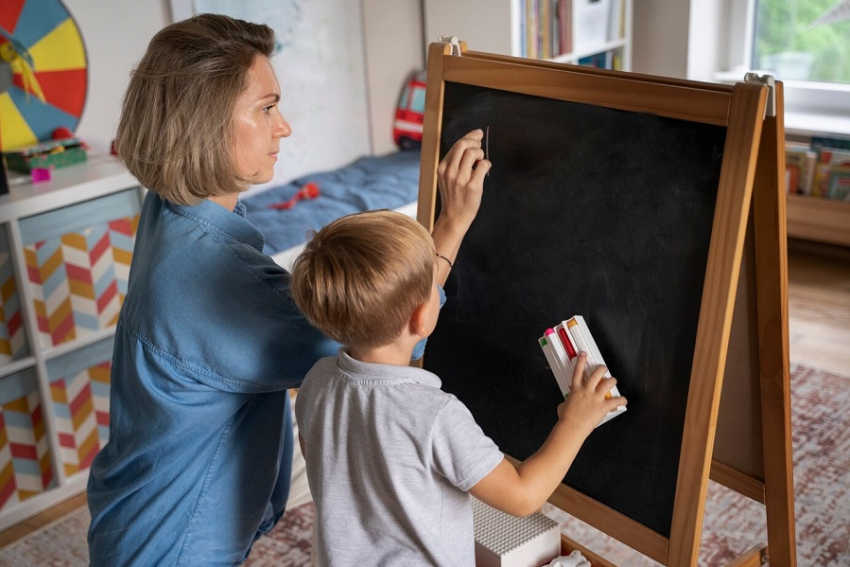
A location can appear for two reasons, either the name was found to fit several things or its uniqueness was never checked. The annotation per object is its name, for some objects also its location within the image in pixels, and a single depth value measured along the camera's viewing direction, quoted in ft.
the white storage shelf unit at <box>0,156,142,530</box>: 8.04
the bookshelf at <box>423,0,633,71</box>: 11.91
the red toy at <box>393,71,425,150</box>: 12.85
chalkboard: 4.12
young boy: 3.81
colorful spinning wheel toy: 8.97
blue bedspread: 10.40
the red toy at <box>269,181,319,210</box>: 11.43
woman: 4.32
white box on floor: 5.00
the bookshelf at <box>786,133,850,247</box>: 12.00
